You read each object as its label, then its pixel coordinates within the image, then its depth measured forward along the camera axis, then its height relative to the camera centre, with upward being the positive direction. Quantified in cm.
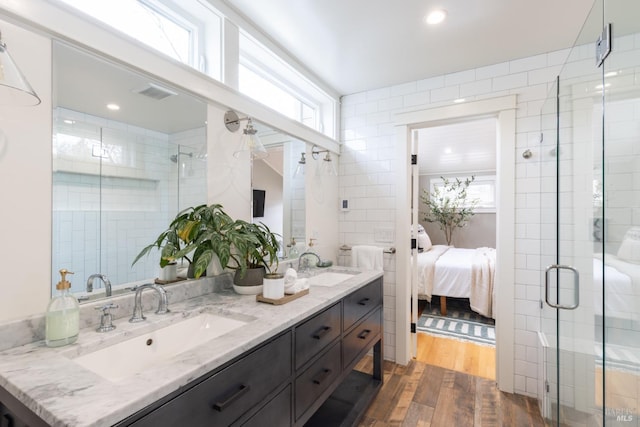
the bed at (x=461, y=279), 361 -80
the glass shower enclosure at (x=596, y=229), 130 -7
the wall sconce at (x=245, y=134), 180 +47
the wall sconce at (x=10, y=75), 80 +37
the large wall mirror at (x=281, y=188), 211 +19
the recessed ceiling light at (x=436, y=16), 180 +119
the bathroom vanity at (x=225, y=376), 70 -47
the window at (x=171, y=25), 137 +96
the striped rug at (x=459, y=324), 326 -130
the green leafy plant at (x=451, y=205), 604 +19
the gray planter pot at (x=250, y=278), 162 -35
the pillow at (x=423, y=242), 502 -47
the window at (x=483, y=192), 585 +44
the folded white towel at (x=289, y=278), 161 -34
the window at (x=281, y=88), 212 +103
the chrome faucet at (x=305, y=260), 242 -37
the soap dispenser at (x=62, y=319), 94 -34
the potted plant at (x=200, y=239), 144 -13
